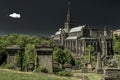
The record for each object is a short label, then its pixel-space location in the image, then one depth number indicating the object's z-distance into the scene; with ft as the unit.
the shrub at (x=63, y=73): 61.59
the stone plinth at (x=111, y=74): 36.31
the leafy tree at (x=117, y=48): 330.54
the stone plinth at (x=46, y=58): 59.67
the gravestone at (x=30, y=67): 69.67
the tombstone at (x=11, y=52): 65.82
